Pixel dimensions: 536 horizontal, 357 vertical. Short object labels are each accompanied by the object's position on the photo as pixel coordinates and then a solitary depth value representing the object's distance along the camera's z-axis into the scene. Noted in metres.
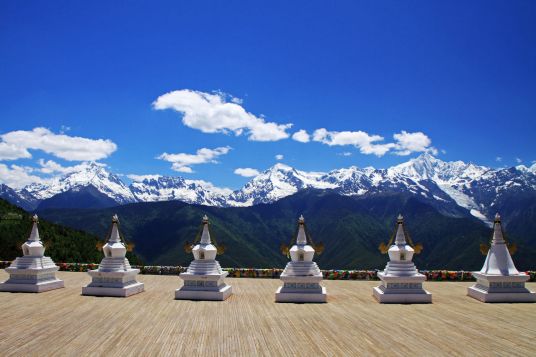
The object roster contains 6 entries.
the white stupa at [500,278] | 22.69
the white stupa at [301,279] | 22.55
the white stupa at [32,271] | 25.06
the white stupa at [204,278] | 23.05
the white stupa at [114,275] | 24.06
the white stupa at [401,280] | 22.55
